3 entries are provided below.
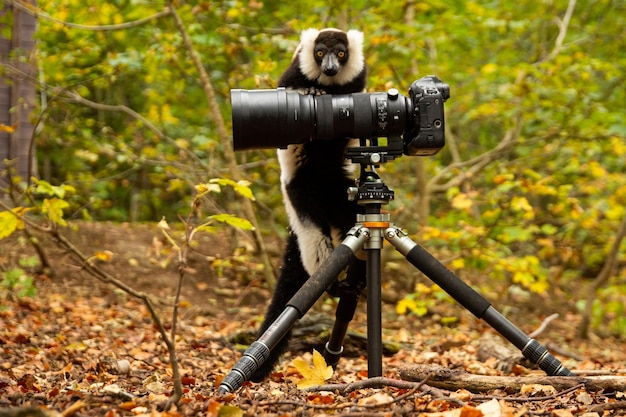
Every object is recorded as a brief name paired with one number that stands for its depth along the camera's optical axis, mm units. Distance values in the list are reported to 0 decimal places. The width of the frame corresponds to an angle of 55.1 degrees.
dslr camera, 2604
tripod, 2471
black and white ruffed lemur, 3451
